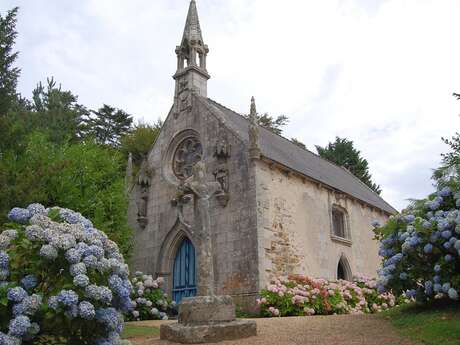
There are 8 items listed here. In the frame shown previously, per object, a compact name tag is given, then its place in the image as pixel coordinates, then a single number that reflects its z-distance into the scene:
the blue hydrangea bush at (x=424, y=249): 7.13
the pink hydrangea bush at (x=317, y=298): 12.53
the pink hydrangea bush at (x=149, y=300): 13.33
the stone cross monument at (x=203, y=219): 8.39
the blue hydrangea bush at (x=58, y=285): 4.83
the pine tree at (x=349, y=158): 35.06
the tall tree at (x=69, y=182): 9.38
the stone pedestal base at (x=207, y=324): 7.39
